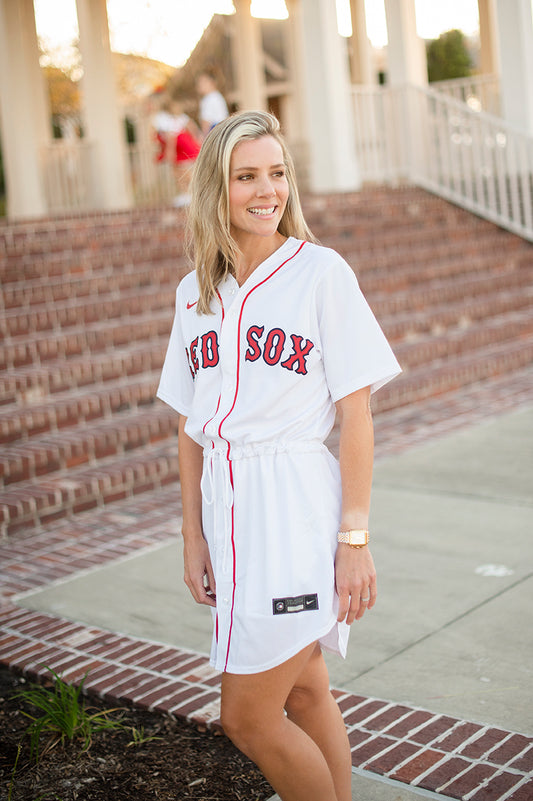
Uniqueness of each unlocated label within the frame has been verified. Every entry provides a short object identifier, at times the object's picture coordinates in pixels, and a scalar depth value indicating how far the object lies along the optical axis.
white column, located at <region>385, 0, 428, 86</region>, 13.88
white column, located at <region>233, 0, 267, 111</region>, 15.59
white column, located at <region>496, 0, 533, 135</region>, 13.19
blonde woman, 1.98
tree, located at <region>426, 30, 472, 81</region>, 21.83
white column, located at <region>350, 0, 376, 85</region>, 17.31
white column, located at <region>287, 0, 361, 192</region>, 12.28
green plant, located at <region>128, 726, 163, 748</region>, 2.96
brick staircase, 5.86
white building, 12.07
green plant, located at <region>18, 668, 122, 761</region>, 2.95
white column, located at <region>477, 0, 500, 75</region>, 17.42
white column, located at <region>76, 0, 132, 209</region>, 12.36
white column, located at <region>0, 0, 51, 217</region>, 11.69
